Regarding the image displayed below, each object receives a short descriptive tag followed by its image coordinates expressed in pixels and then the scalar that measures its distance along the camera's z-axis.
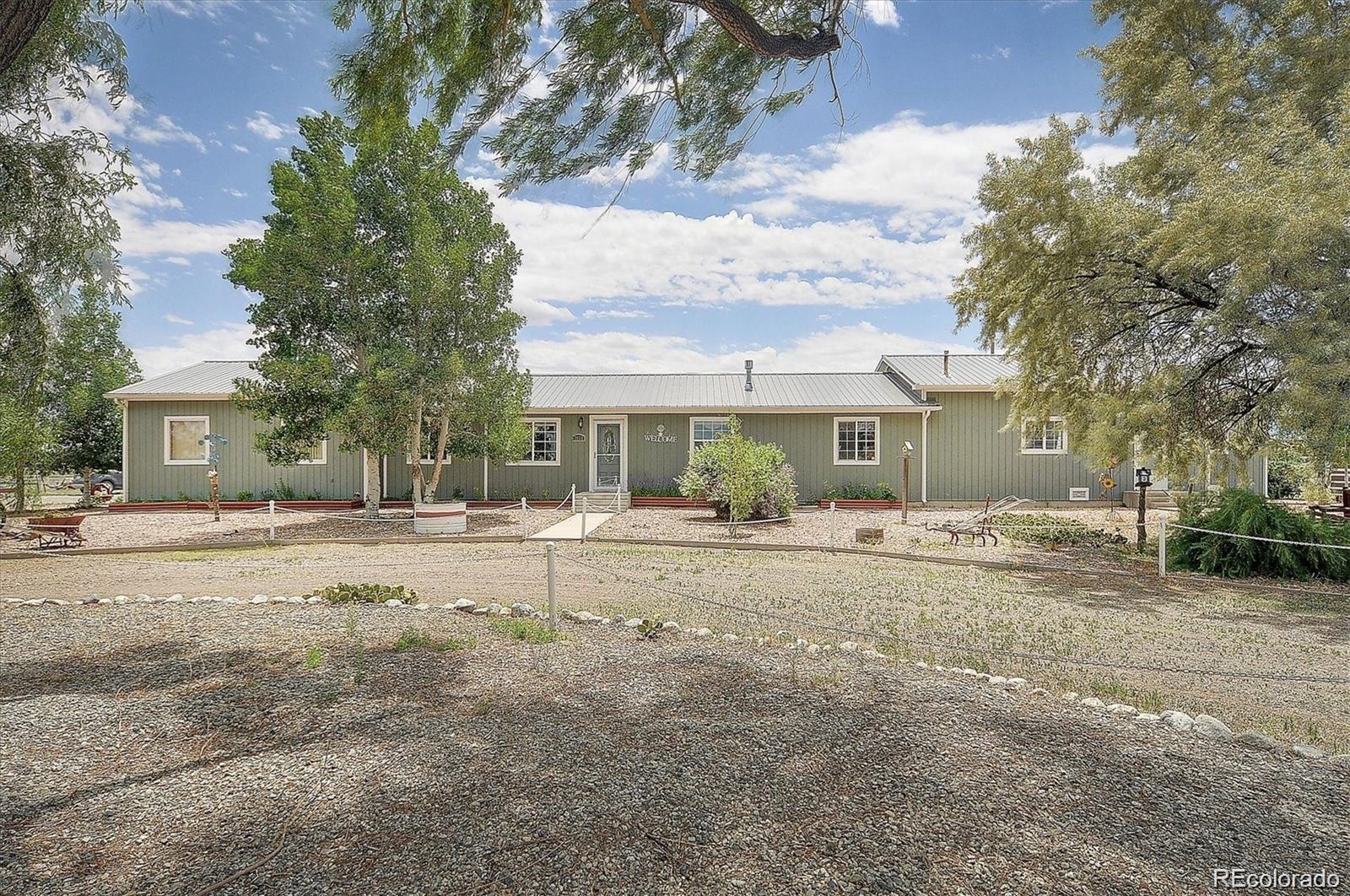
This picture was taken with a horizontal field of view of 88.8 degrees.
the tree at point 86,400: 21.59
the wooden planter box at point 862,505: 16.53
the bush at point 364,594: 6.61
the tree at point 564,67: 4.89
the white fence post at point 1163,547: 8.80
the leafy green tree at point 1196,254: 7.88
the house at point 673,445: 17.09
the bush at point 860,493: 16.84
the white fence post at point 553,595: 5.51
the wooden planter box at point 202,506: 16.80
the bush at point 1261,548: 8.70
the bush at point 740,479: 12.84
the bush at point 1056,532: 11.56
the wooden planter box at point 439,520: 12.75
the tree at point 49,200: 7.07
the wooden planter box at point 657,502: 16.81
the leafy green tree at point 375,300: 12.87
